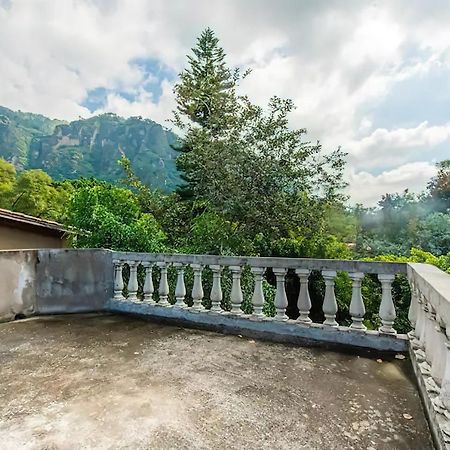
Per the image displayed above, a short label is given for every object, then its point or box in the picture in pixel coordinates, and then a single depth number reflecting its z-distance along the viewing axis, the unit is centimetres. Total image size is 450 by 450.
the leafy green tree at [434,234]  1388
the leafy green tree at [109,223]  563
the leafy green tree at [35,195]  2208
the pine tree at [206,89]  1073
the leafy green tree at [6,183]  2322
